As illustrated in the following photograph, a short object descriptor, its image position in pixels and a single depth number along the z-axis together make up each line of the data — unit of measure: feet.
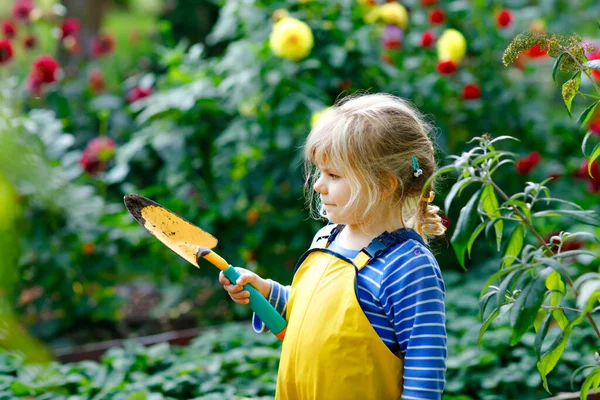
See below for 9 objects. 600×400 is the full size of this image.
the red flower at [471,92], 12.51
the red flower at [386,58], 12.49
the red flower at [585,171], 12.36
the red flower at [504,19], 12.91
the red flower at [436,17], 13.07
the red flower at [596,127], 12.26
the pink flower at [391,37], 12.55
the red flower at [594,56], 5.86
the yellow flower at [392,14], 12.59
